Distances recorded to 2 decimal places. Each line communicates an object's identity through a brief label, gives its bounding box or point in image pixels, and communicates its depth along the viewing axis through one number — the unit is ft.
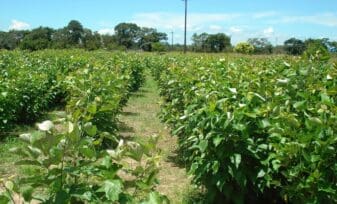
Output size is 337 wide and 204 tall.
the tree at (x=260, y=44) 207.31
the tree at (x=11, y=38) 237.51
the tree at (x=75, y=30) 256.52
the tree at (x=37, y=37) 192.77
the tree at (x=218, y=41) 250.78
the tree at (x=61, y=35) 242.15
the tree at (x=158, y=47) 210.28
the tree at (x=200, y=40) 251.80
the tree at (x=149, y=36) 303.25
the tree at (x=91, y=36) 231.22
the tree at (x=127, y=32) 310.45
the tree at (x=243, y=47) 171.55
